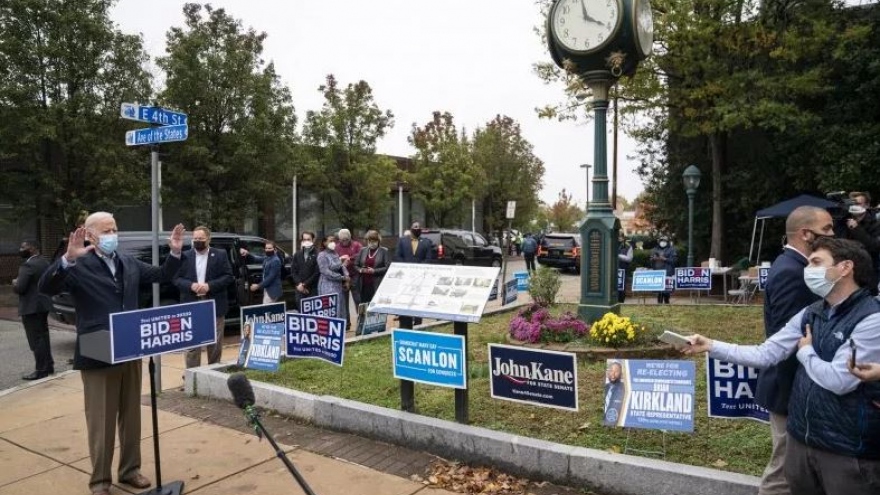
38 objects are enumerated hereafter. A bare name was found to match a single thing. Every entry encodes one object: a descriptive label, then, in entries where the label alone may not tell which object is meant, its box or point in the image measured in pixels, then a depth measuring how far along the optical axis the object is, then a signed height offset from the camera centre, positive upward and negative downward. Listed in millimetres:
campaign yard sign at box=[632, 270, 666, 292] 12292 -939
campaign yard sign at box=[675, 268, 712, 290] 12805 -942
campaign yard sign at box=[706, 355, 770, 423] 4238 -1091
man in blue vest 2447 -628
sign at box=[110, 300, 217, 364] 3996 -640
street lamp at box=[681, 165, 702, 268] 17281 +1425
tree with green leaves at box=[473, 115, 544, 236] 40094 +4523
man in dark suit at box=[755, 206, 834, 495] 3211 -356
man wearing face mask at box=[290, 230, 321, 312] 10422 -571
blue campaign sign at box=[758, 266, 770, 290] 12013 -829
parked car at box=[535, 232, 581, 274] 26453 -703
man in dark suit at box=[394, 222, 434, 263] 12180 -247
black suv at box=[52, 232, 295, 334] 9539 -648
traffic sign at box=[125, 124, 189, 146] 6387 +1092
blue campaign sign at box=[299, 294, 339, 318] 7766 -904
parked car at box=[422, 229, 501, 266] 24984 -516
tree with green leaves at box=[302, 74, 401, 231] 27469 +3800
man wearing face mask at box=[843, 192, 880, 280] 8062 +106
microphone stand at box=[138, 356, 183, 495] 4256 -1704
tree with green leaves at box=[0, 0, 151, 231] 15727 +3499
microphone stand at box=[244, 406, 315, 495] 3012 -992
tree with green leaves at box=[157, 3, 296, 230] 18438 +3685
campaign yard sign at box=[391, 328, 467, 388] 4969 -1020
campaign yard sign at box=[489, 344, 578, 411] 4641 -1108
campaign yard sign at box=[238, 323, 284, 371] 6617 -1208
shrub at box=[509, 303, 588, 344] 7781 -1196
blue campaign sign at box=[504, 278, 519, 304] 11547 -1050
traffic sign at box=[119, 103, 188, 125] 6245 +1283
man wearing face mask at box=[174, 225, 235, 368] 7328 -445
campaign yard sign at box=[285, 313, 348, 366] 6094 -1030
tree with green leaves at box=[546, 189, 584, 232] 75688 +2628
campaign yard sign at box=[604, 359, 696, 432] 4206 -1127
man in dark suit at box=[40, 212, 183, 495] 4168 -604
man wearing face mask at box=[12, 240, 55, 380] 7859 -926
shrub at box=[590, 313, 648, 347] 7219 -1154
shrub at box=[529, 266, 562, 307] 9162 -766
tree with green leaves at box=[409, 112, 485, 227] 36219 +3813
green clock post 8289 +2325
